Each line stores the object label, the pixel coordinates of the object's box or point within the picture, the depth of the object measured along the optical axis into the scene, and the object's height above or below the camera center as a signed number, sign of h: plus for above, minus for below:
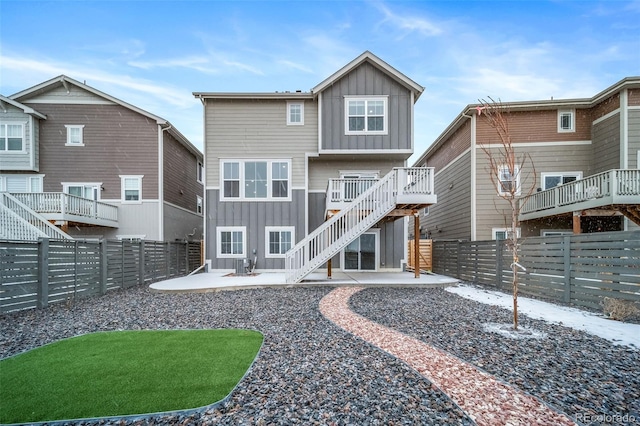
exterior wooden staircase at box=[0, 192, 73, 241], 11.14 -0.37
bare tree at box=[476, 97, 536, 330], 13.97 +2.22
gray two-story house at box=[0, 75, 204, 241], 15.42 +3.04
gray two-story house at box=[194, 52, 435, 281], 14.17 +2.75
